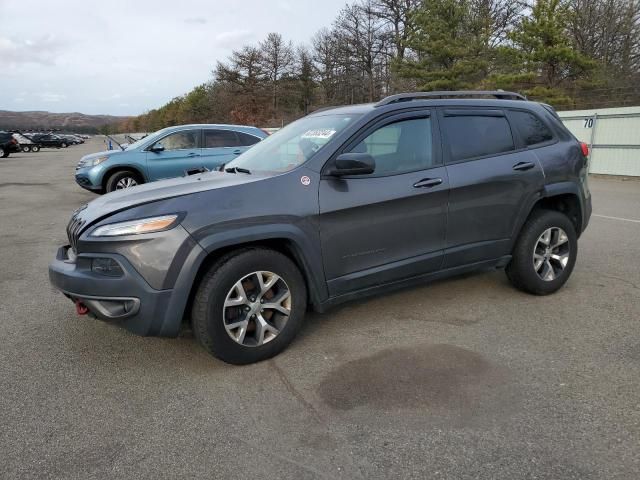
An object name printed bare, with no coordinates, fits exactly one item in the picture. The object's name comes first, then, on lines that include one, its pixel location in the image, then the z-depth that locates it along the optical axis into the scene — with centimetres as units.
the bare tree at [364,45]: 4388
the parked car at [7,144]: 3120
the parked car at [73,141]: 6843
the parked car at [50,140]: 5670
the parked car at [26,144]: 3989
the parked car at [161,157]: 1063
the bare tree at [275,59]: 5231
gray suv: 311
